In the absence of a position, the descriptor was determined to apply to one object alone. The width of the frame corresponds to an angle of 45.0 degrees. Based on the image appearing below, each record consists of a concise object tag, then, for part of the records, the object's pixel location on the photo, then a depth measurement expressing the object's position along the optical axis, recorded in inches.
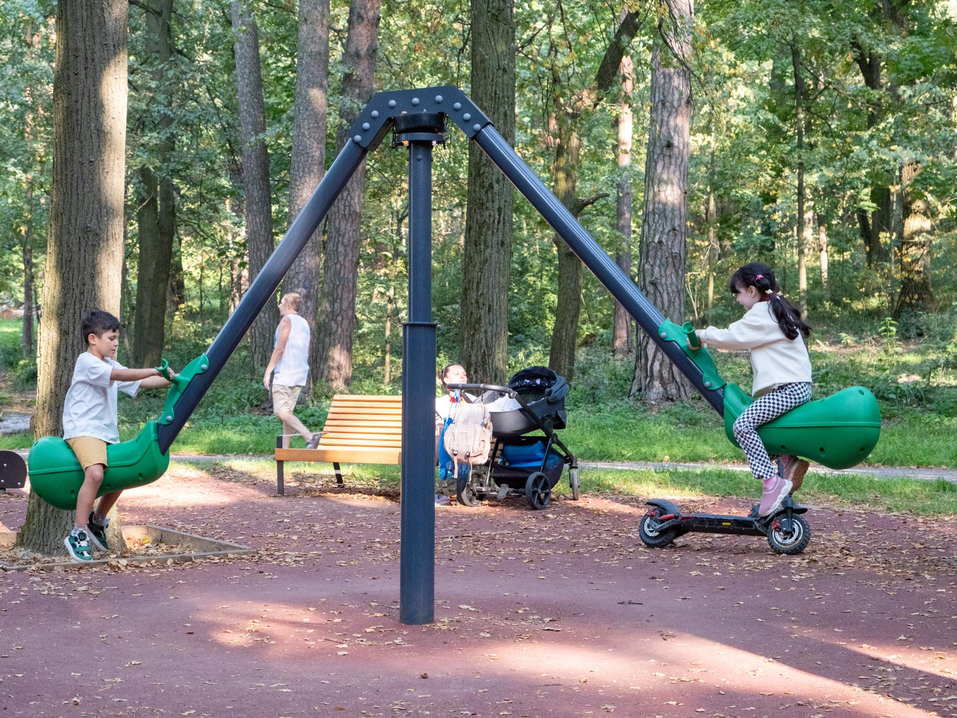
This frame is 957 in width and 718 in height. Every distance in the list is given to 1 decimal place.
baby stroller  418.6
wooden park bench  448.5
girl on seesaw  281.0
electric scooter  324.8
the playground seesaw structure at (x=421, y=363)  236.5
